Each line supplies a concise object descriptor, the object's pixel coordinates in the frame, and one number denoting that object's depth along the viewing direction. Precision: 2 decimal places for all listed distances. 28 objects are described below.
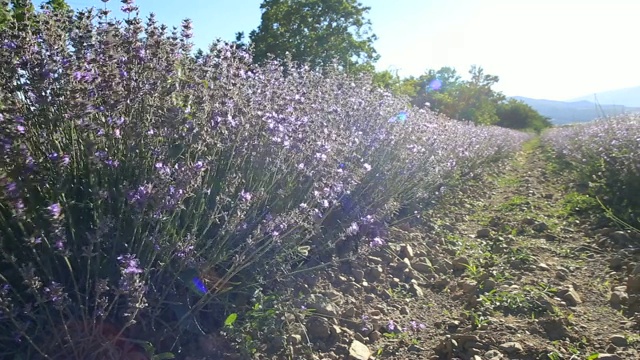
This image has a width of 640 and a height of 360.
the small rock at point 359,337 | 2.41
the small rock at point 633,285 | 2.98
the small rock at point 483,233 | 4.41
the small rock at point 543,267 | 3.45
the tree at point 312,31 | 14.70
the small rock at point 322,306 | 2.44
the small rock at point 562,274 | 3.28
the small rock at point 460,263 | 3.54
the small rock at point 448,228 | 4.51
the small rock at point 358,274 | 3.04
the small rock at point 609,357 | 2.15
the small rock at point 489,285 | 3.05
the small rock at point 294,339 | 2.21
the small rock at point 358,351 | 2.20
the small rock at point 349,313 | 2.56
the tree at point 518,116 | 42.29
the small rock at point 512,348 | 2.23
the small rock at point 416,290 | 3.04
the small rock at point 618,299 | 2.86
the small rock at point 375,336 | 2.46
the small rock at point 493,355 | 2.14
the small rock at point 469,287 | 3.07
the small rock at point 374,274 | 3.12
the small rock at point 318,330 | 2.36
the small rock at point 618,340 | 2.32
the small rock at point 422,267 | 3.45
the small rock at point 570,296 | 2.88
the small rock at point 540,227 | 4.58
